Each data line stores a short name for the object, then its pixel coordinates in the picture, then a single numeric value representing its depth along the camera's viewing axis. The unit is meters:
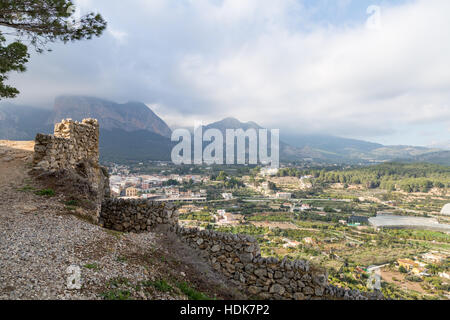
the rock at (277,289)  6.02
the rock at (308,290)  5.90
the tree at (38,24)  9.22
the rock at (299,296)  5.90
